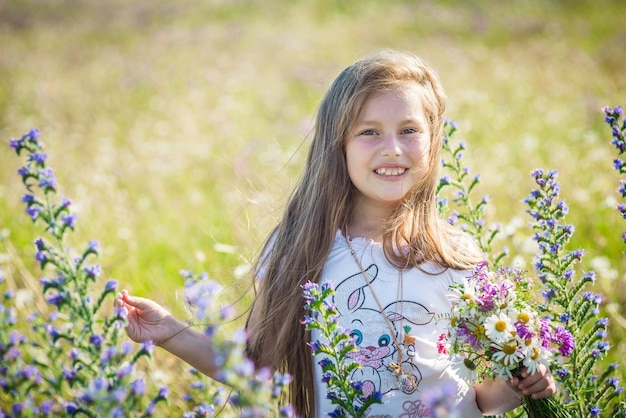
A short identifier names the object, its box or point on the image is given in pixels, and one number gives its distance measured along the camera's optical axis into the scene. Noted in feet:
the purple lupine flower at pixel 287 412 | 5.58
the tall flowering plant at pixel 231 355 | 5.34
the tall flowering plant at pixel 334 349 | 5.86
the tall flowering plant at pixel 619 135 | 6.30
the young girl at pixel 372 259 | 6.46
